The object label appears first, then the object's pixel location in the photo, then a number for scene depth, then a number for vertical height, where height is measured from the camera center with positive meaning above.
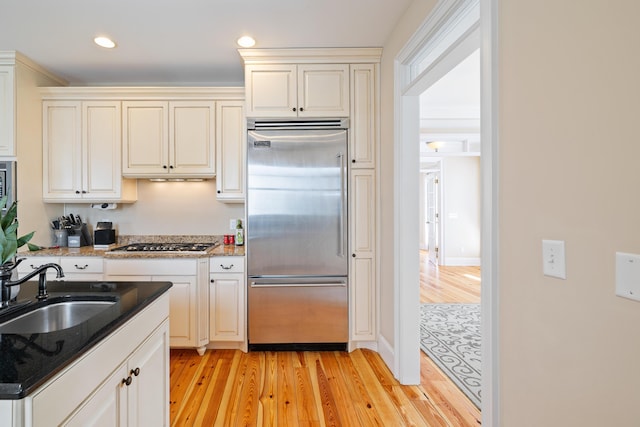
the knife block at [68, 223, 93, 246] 3.18 -0.18
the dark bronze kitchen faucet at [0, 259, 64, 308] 1.20 -0.26
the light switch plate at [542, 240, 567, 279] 0.95 -0.14
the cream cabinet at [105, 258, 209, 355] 2.72 -0.59
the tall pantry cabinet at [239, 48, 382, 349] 2.80 +0.97
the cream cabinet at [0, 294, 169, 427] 0.75 -0.54
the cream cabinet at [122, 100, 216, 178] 3.06 +0.77
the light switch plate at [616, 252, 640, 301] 0.74 -0.15
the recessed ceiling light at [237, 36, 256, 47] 2.56 +1.46
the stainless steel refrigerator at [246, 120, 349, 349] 2.78 -0.16
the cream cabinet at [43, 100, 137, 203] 3.05 +0.68
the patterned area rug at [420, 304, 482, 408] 2.40 -1.24
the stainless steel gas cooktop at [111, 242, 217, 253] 2.89 -0.31
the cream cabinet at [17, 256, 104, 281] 2.77 -0.45
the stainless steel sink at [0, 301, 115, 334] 1.24 -0.41
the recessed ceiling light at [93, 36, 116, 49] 2.56 +1.45
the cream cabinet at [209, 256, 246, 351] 2.80 -0.77
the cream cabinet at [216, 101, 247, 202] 3.06 +0.65
